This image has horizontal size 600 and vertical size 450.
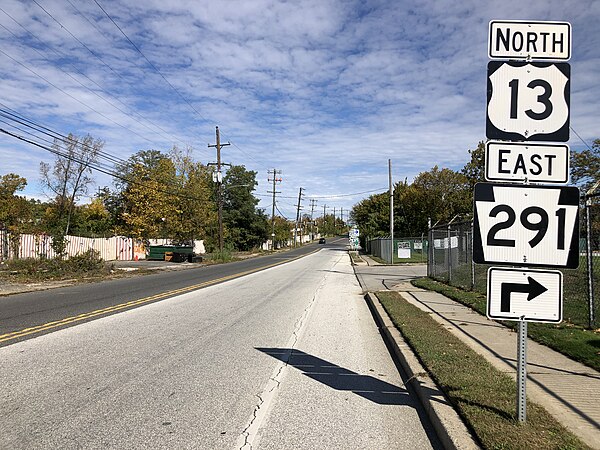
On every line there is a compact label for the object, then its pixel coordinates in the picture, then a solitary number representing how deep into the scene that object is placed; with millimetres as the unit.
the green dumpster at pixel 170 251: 42469
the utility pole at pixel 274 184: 82925
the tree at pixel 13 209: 30073
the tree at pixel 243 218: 74938
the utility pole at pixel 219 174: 43312
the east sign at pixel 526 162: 4145
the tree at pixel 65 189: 51159
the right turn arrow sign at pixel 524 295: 4133
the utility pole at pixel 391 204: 37288
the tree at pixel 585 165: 35781
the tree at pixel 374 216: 67188
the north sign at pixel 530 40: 4328
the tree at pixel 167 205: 48281
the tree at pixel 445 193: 49406
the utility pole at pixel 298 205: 104875
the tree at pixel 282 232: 95938
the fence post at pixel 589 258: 8234
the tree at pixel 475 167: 48000
